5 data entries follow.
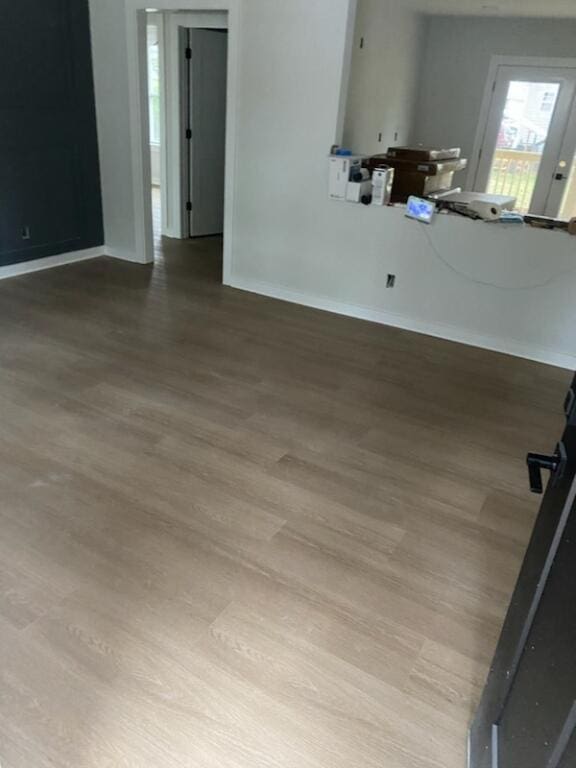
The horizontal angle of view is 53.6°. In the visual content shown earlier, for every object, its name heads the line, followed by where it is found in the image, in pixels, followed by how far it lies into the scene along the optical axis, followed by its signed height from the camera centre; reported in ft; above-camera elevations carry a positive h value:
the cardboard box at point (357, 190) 13.42 -1.52
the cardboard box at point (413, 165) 13.04 -0.87
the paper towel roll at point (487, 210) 12.07 -1.56
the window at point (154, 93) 29.06 +0.45
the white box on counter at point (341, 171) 13.29 -1.12
